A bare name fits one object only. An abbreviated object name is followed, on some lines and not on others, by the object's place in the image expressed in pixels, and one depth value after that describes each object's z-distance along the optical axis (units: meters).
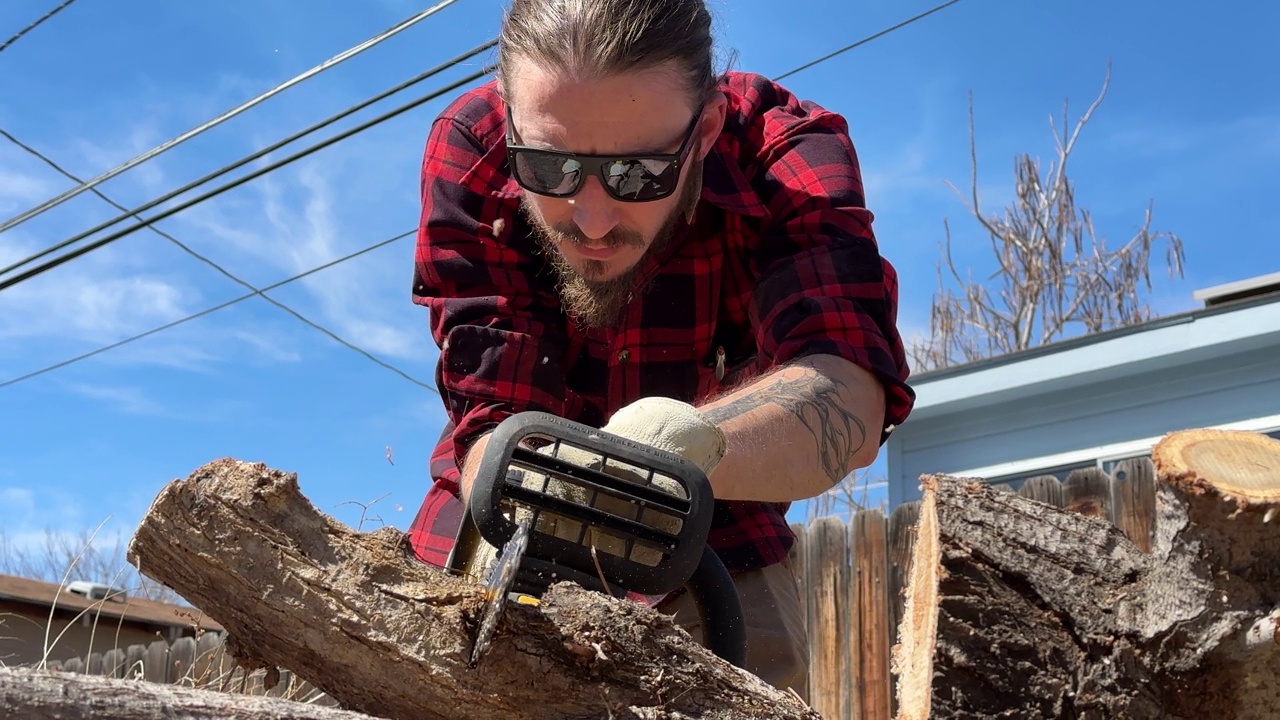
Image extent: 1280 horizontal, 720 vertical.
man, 2.14
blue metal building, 6.22
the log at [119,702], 1.02
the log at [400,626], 1.32
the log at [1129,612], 1.40
